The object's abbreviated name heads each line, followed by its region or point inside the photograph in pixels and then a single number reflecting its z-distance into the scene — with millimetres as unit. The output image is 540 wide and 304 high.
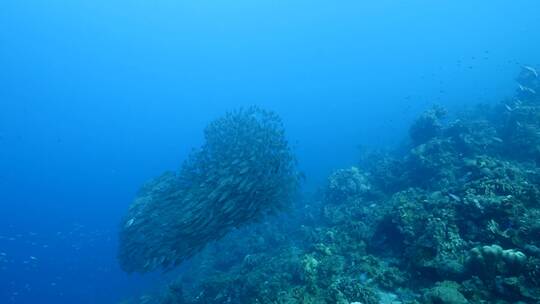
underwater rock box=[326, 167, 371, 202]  18797
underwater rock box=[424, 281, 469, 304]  6910
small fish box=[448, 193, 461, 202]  9961
